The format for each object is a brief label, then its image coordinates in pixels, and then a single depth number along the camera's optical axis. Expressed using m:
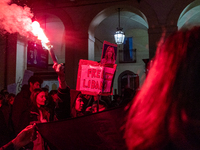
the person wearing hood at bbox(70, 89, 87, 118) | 4.56
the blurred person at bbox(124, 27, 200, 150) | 0.91
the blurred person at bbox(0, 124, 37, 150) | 1.99
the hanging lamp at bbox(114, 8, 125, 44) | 12.64
